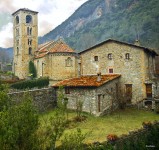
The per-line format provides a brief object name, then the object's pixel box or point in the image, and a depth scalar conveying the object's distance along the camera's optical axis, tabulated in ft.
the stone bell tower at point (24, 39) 108.21
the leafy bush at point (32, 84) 72.16
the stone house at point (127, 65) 55.62
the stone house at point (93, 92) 49.55
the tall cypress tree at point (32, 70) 101.67
